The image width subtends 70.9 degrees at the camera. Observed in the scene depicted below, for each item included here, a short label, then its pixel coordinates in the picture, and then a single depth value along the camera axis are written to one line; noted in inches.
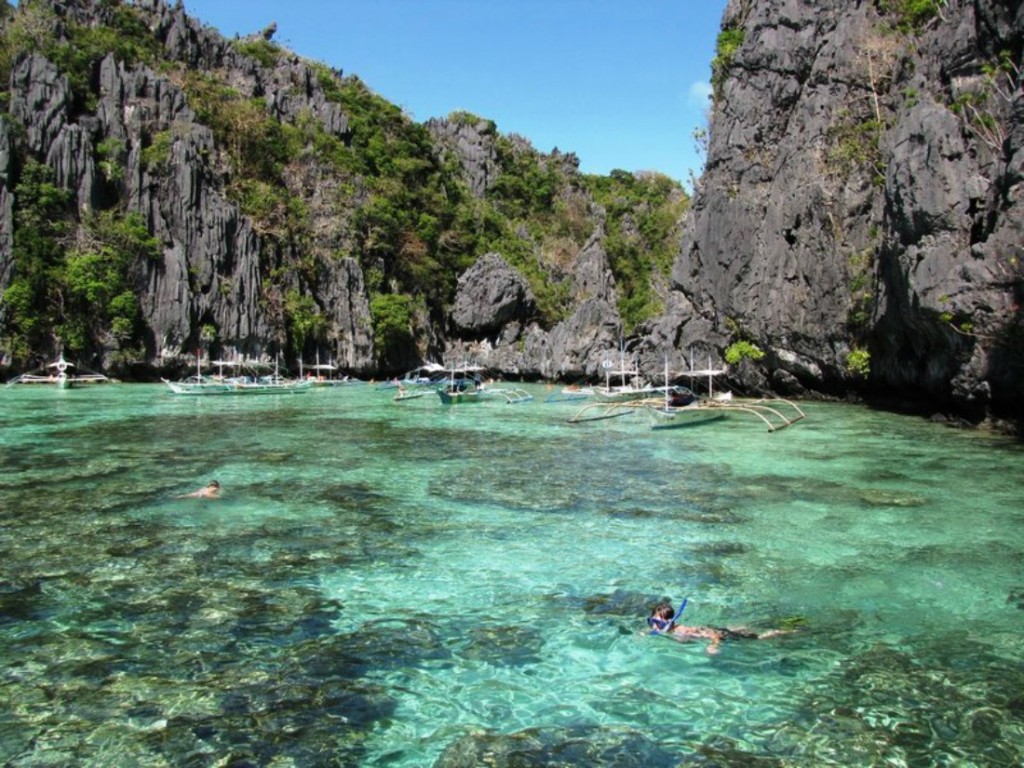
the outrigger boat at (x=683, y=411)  1107.3
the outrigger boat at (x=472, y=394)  1535.4
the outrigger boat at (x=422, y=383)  1973.4
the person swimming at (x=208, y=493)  541.3
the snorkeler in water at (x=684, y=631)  291.3
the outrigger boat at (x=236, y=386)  1668.3
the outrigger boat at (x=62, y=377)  1805.1
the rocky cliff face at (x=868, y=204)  884.0
